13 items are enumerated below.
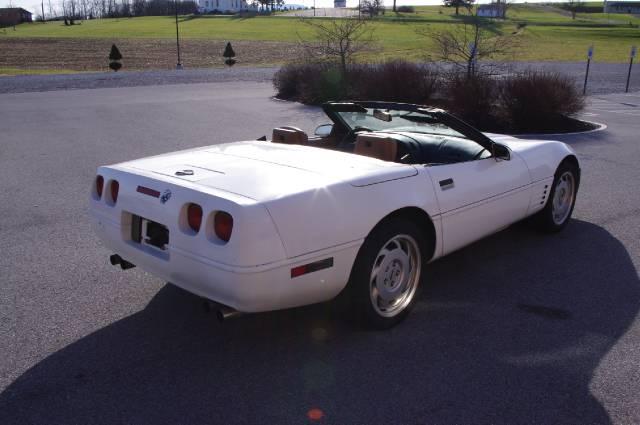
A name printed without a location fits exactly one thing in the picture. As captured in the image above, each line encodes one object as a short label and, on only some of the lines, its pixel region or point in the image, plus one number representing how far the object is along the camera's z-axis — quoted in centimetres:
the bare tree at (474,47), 1565
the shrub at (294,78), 1962
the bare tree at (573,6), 13542
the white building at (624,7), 15850
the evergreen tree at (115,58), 3341
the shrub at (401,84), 1631
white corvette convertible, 307
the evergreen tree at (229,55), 3831
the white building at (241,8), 16919
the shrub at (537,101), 1341
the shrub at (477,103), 1391
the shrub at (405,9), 13350
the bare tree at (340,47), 2001
